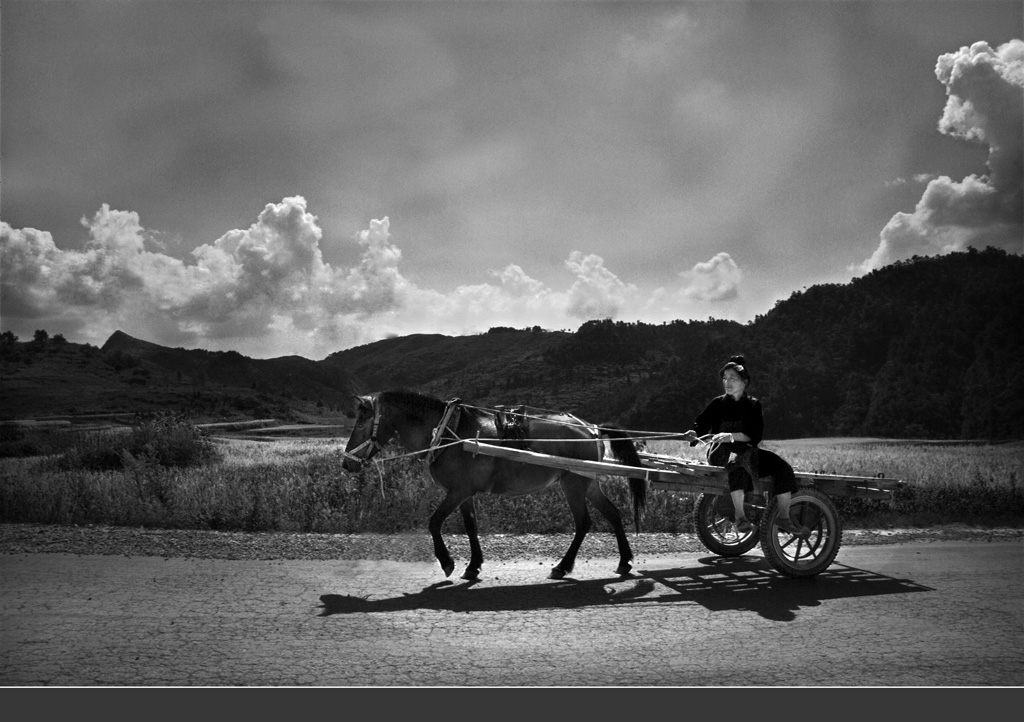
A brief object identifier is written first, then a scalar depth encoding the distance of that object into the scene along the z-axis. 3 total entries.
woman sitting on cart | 6.96
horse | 6.99
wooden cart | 6.82
